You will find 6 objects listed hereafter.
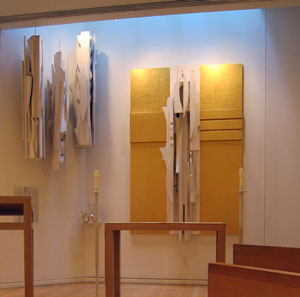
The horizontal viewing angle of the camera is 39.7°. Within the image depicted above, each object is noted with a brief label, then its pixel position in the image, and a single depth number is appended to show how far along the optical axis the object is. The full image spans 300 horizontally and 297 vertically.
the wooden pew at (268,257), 2.29
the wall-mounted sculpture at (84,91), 4.24
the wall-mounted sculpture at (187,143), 4.18
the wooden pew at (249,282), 1.74
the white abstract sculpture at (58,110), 4.08
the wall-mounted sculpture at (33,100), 3.95
